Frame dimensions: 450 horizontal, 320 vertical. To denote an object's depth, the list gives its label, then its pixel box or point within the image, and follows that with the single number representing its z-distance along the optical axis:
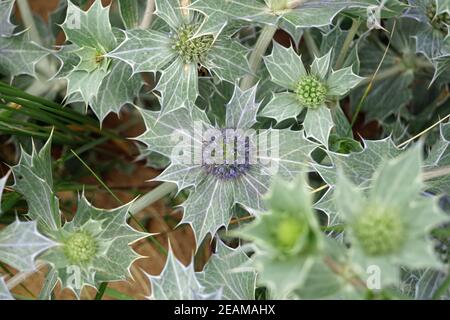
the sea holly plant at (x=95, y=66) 0.48
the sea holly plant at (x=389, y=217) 0.36
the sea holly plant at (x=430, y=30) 0.49
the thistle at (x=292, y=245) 0.36
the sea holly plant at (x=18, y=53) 0.51
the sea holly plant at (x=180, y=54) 0.48
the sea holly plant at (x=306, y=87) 0.47
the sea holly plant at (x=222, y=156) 0.47
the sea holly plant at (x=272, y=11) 0.46
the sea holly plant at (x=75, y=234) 0.45
